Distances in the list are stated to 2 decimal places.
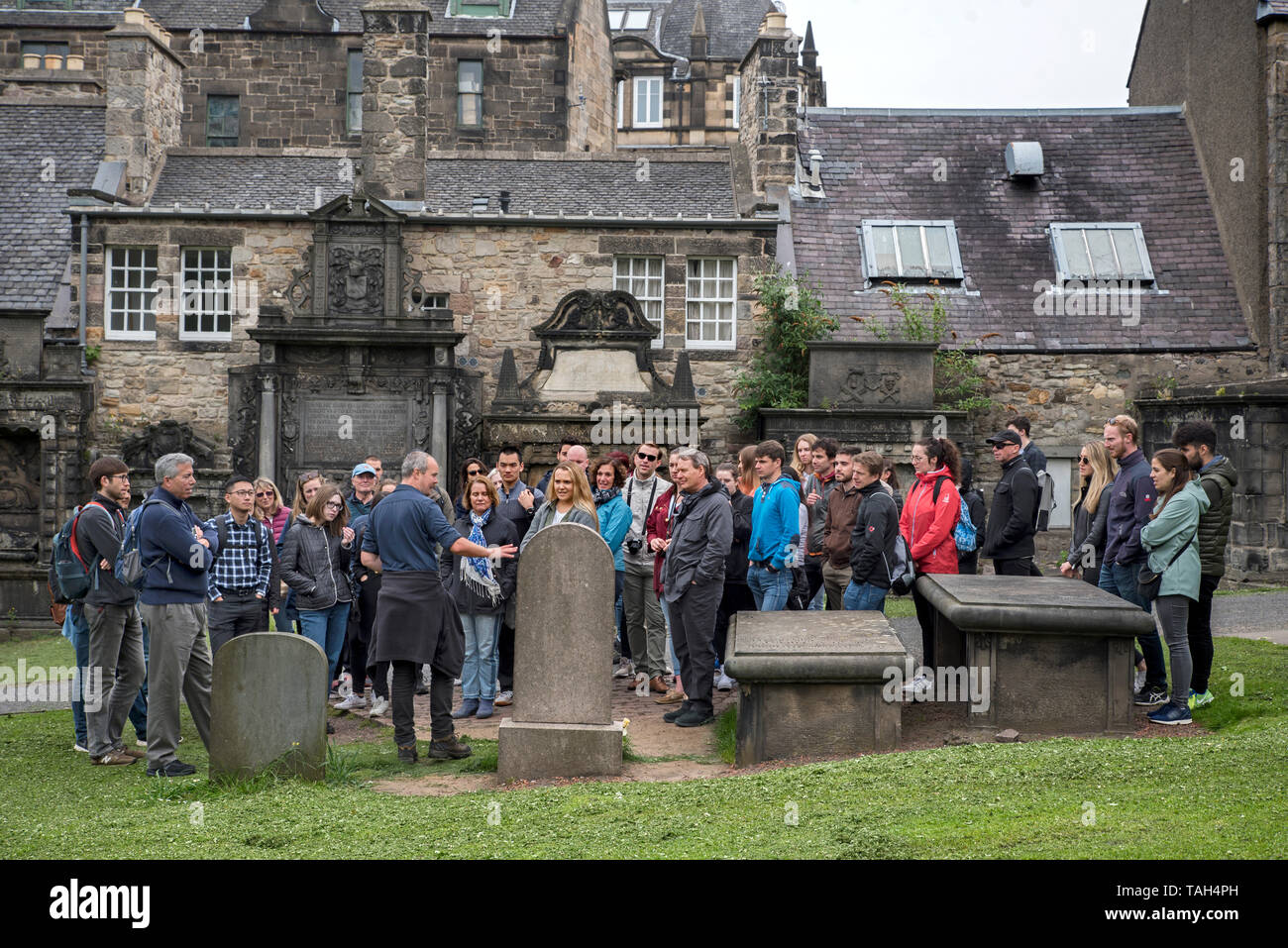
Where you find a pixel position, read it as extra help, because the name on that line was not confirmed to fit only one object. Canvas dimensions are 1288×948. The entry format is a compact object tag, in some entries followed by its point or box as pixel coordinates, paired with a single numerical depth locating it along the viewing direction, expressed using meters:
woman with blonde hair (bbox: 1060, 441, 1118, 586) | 9.59
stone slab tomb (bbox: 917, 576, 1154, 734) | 8.05
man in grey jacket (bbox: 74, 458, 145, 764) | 8.69
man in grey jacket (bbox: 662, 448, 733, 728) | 9.11
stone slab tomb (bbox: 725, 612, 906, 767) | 7.80
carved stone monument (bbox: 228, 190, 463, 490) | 19.86
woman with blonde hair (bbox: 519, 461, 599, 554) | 9.21
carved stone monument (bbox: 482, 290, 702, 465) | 19.41
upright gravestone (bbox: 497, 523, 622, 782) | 7.79
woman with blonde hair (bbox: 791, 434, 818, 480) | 11.41
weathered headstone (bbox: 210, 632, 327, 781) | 7.66
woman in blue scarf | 9.86
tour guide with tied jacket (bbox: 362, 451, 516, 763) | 8.34
